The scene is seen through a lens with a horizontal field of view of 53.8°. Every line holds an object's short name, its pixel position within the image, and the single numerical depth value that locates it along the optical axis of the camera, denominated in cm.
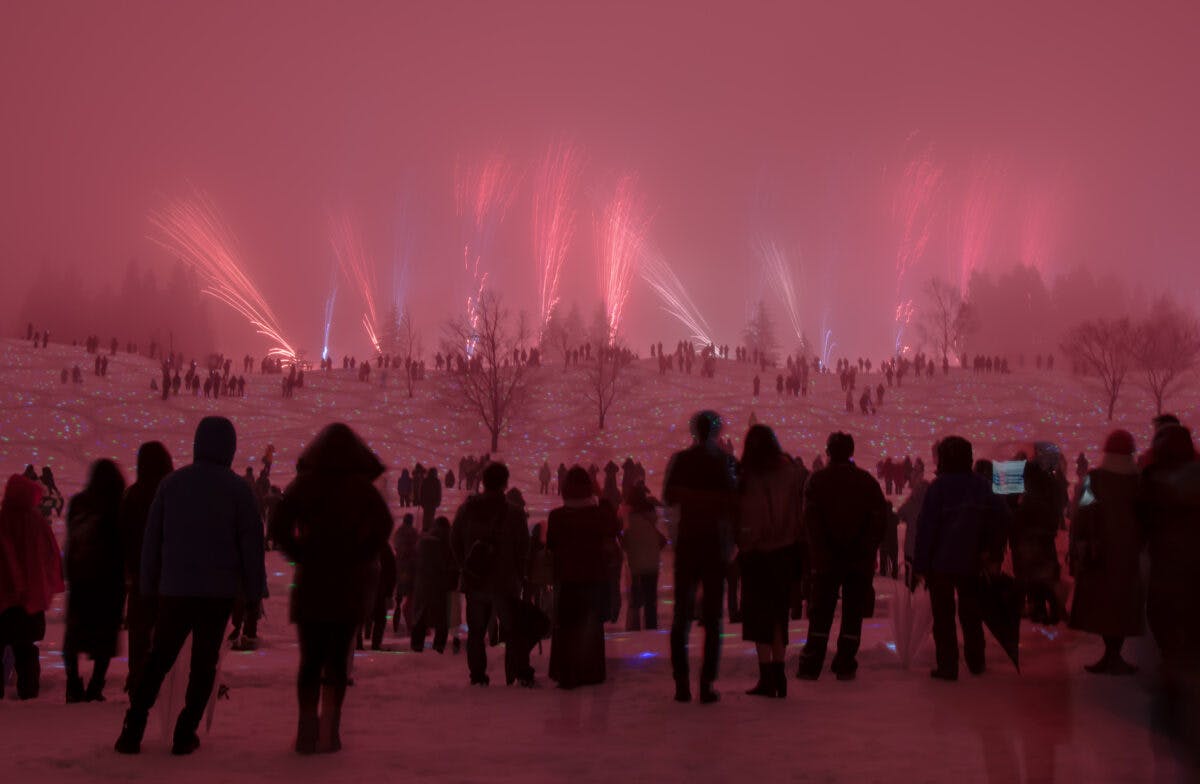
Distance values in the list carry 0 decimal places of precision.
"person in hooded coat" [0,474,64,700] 714
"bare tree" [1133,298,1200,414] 5525
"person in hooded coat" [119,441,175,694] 710
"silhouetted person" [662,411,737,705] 685
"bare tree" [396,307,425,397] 5477
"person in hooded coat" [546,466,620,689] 770
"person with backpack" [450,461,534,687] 795
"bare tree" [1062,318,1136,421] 5416
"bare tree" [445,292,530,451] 4666
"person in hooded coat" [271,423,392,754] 548
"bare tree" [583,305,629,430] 4938
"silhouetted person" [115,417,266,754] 541
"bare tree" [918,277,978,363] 8459
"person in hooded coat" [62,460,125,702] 721
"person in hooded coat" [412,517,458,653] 1037
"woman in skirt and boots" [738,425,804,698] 691
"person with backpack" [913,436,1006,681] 746
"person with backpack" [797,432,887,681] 740
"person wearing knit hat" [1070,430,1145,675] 714
